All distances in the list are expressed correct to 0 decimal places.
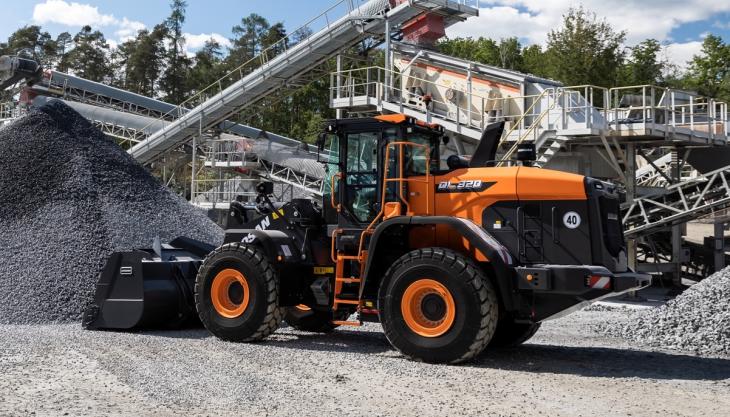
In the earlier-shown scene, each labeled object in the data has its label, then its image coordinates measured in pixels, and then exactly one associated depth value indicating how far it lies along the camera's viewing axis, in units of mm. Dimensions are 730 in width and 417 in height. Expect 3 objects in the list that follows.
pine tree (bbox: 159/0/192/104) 64562
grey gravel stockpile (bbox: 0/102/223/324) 10711
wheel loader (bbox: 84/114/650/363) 7824
